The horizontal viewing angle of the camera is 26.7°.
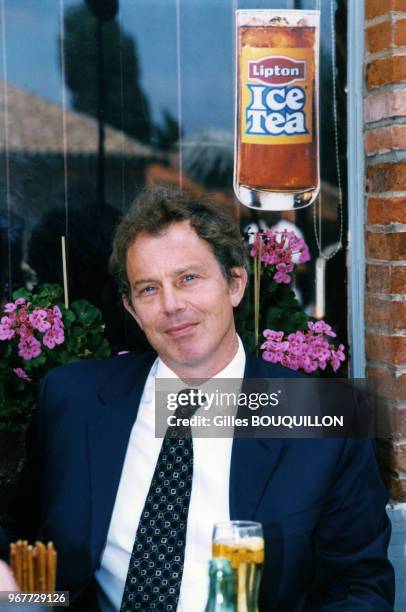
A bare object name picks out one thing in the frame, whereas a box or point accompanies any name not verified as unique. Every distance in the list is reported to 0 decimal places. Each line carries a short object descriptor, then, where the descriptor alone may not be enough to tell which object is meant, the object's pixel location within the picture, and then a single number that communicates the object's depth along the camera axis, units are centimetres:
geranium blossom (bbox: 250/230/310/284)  263
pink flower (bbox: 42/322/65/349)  244
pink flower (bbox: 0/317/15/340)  242
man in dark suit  166
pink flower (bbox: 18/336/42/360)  243
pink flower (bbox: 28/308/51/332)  243
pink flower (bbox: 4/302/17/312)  245
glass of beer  117
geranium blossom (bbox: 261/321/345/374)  250
